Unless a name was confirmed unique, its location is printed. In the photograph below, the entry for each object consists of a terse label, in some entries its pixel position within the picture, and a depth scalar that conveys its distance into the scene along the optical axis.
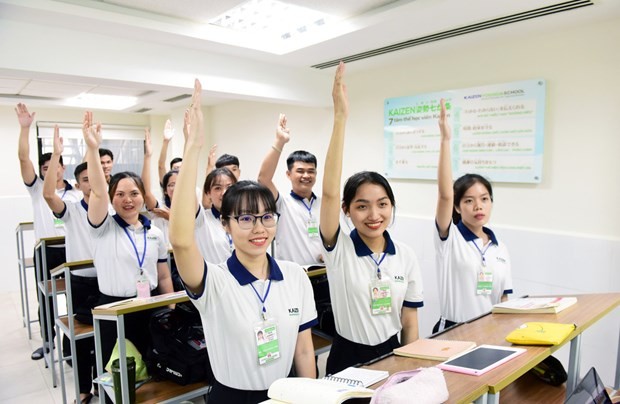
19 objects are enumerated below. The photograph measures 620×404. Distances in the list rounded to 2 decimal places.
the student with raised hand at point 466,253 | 2.21
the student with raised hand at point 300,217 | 3.23
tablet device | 1.23
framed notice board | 3.23
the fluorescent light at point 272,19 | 3.13
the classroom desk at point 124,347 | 1.94
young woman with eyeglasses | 1.42
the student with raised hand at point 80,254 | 2.91
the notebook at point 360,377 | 1.17
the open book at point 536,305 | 1.78
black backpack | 2.15
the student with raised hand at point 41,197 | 3.45
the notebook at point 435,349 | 1.36
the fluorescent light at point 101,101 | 6.14
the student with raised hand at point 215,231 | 3.07
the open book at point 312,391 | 0.98
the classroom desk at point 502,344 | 1.14
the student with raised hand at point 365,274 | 1.81
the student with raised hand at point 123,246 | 2.52
